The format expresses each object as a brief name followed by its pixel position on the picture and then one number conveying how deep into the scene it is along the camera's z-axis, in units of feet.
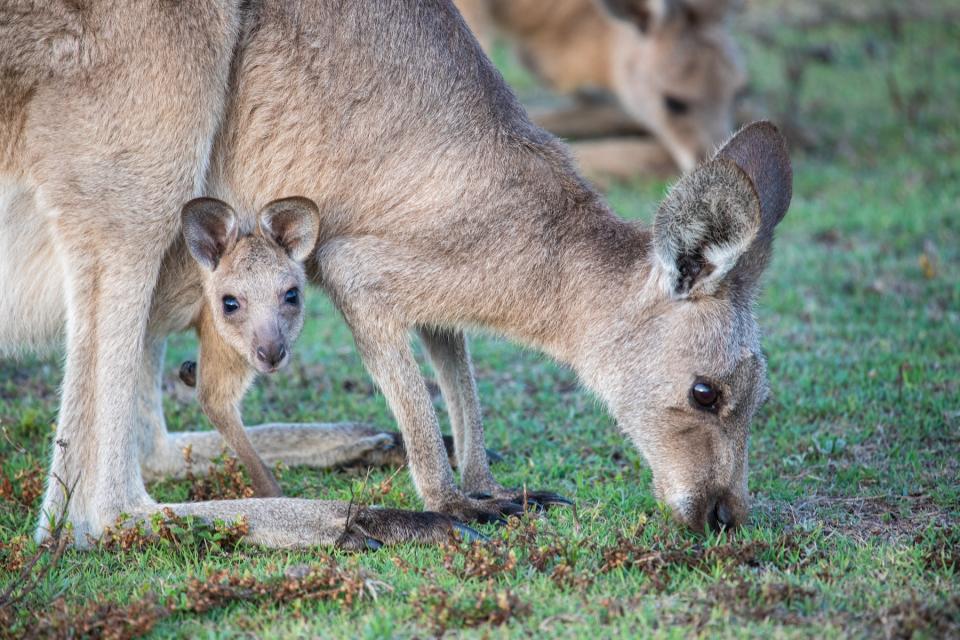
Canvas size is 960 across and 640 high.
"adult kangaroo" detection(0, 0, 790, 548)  25.11
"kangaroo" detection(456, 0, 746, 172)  53.88
